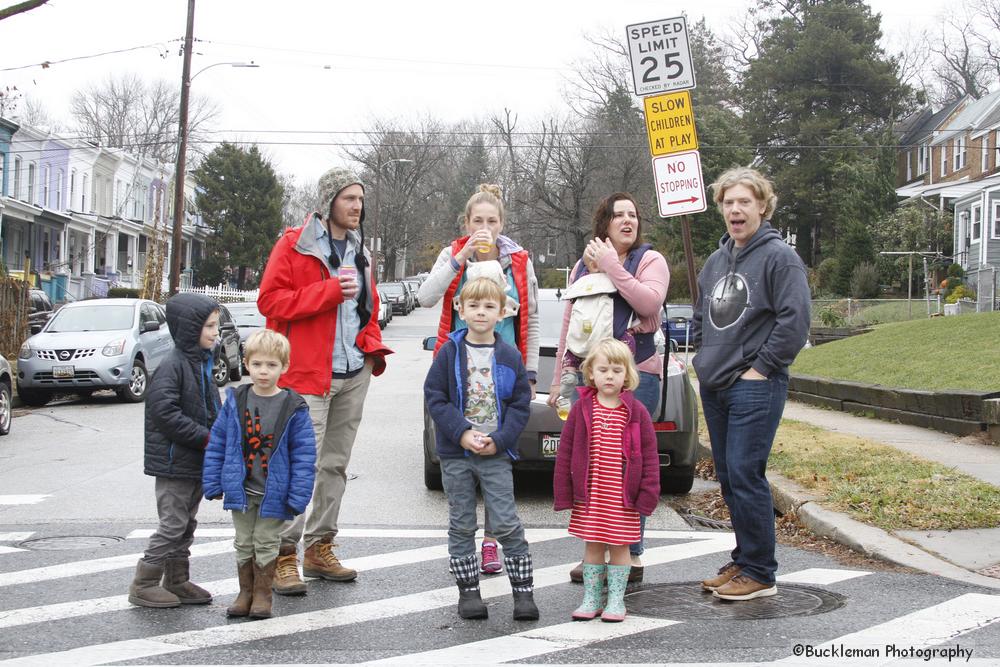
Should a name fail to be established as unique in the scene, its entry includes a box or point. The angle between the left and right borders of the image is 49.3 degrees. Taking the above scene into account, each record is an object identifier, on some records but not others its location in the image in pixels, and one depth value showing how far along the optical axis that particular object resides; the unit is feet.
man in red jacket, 18.44
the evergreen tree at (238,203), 204.03
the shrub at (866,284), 139.44
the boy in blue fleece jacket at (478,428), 16.48
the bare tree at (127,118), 247.91
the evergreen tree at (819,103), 177.88
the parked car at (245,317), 77.41
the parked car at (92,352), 54.03
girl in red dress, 16.40
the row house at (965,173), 131.44
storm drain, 24.54
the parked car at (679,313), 110.11
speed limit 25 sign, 26.53
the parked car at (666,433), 26.45
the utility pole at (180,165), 96.32
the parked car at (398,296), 178.91
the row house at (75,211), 139.33
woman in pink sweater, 18.76
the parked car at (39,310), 86.50
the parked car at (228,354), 66.08
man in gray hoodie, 17.16
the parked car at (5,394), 42.39
